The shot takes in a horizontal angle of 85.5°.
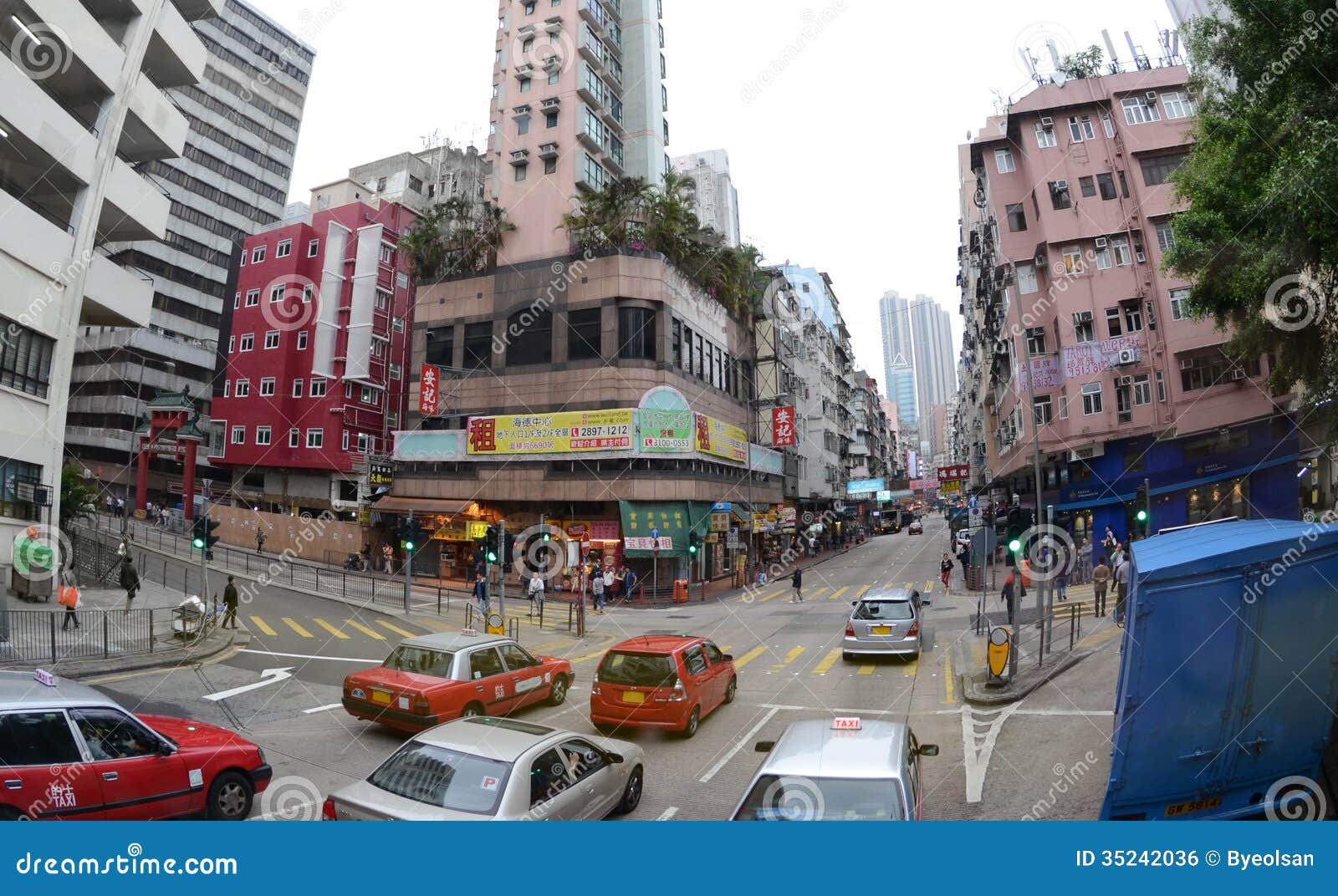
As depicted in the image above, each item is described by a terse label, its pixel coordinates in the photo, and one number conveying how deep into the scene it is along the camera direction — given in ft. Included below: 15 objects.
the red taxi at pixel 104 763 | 20.22
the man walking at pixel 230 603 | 64.90
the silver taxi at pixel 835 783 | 17.78
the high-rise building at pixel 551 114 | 134.51
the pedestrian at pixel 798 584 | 101.14
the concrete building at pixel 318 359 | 155.94
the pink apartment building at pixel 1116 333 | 106.73
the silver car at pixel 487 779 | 19.31
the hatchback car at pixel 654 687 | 36.37
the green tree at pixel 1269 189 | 37.96
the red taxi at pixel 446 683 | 34.83
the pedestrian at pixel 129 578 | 65.05
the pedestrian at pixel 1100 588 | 66.49
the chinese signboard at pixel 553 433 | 111.45
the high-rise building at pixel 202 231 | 194.90
